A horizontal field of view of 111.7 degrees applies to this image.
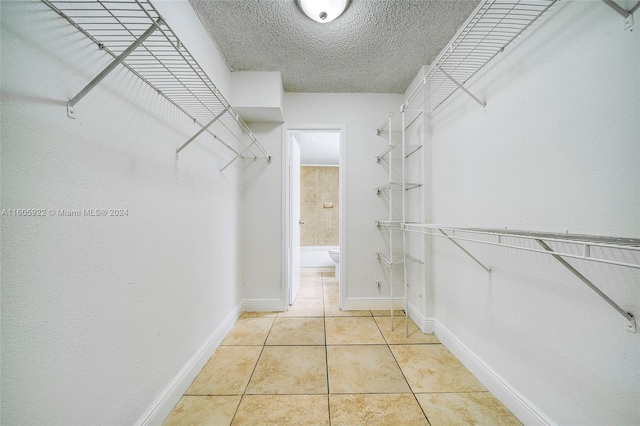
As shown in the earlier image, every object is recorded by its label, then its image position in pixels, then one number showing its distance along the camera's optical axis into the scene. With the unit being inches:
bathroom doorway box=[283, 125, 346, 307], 100.0
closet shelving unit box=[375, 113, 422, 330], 86.4
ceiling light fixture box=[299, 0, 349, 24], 49.4
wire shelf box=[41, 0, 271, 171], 25.7
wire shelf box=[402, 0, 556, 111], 38.6
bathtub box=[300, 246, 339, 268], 169.0
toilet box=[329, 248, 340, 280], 126.8
